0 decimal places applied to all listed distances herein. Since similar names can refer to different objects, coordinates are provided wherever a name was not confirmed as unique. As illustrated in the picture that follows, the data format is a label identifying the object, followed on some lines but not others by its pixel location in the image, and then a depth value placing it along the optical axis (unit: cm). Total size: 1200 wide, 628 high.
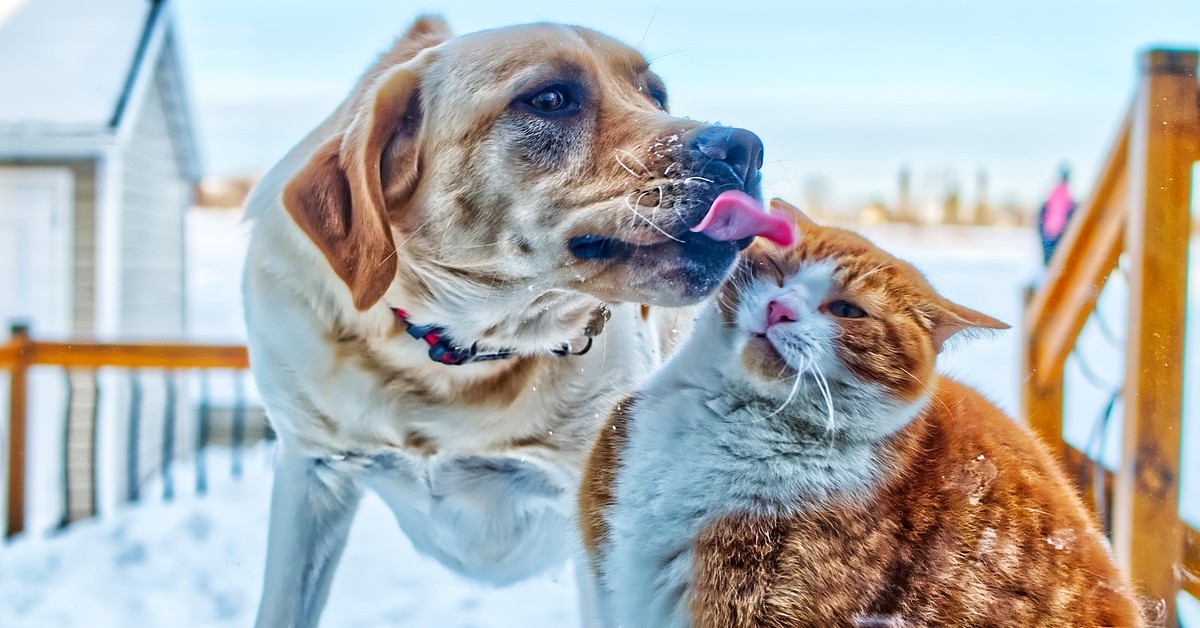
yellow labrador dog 61
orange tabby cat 52
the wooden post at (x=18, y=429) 132
